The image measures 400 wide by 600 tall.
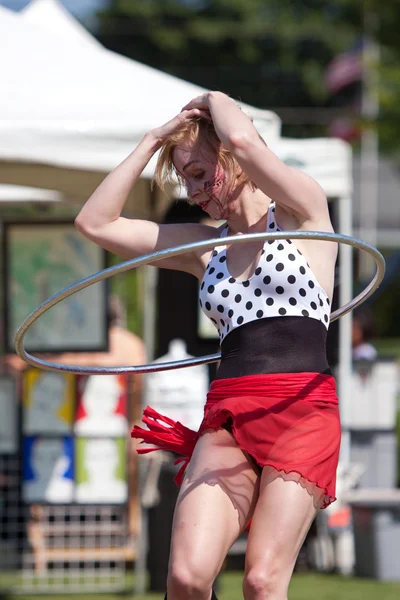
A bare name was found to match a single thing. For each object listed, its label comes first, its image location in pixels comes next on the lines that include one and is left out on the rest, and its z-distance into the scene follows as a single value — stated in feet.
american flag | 245.04
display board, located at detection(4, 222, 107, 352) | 47.11
